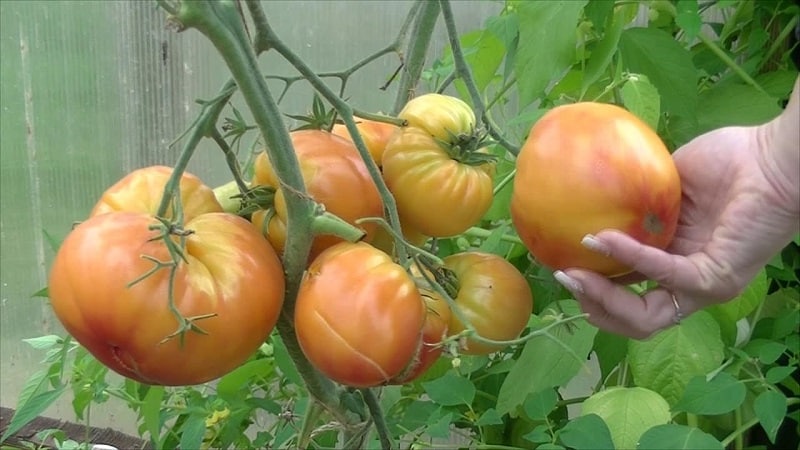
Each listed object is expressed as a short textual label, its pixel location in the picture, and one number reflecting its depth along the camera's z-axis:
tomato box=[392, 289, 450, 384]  0.34
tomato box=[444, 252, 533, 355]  0.38
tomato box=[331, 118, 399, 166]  0.39
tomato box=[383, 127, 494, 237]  0.36
